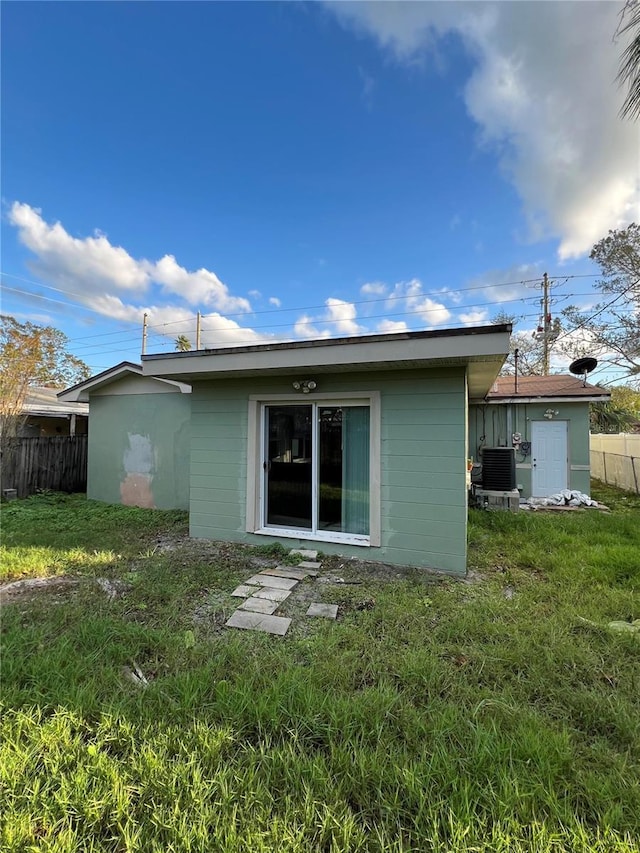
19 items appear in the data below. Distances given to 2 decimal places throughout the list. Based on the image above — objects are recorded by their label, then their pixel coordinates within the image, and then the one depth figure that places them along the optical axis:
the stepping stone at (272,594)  3.50
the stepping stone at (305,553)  4.67
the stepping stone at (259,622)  2.96
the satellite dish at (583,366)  9.75
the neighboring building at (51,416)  11.30
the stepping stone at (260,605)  3.27
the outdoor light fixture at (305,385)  4.82
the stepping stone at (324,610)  3.20
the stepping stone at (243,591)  3.58
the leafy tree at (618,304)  11.92
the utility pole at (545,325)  18.52
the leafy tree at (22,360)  8.84
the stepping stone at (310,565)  4.32
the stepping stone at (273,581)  3.80
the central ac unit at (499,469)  8.09
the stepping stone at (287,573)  4.06
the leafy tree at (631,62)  2.22
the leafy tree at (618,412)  14.23
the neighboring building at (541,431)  9.37
